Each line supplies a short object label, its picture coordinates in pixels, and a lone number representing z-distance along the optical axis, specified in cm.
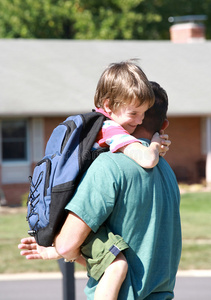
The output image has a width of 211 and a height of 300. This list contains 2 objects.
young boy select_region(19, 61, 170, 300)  450
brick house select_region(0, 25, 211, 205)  3809
